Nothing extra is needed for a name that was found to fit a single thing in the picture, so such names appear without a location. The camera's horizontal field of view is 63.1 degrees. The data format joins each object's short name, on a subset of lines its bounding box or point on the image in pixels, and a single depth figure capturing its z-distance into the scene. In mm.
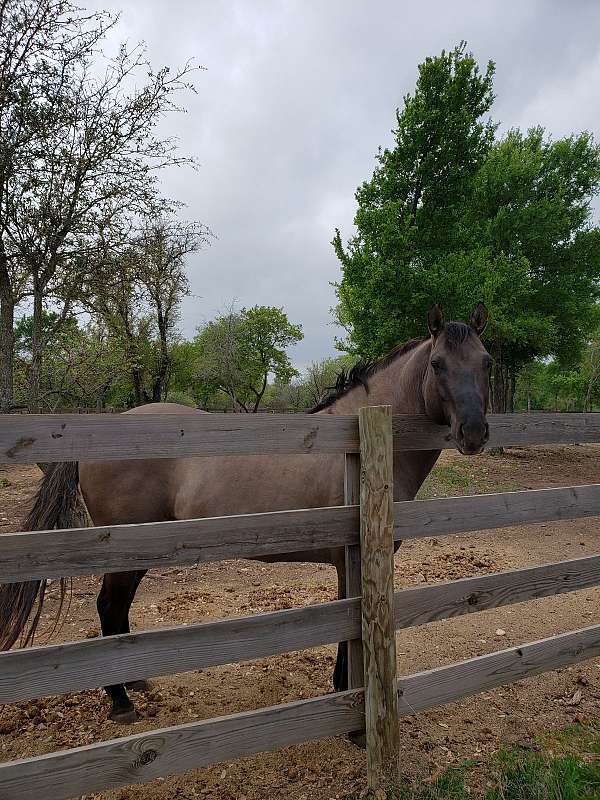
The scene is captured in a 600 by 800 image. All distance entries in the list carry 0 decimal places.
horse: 2818
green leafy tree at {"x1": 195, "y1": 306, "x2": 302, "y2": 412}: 33844
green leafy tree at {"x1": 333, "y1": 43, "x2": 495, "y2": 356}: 11805
